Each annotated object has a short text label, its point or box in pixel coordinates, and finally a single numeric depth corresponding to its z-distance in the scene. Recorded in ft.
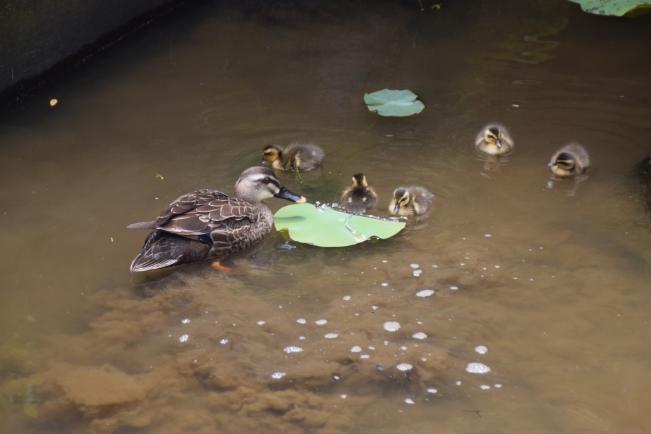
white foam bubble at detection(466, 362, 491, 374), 33.60
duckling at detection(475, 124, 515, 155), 47.60
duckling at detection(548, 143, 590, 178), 45.42
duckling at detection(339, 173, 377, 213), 43.25
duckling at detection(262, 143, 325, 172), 47.24
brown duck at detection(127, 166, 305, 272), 39.81
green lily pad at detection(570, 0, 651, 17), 49.14
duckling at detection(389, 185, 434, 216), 42.75
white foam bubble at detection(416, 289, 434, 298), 37.76
